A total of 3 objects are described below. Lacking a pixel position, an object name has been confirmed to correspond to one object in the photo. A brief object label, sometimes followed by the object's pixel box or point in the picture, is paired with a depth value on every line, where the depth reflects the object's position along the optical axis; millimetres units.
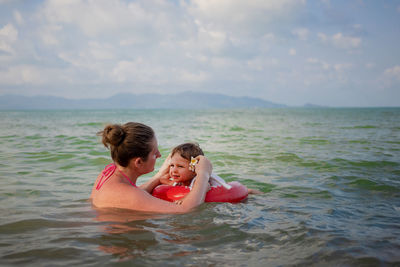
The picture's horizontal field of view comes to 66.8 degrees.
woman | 3596
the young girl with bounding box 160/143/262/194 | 4719
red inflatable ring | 4438
